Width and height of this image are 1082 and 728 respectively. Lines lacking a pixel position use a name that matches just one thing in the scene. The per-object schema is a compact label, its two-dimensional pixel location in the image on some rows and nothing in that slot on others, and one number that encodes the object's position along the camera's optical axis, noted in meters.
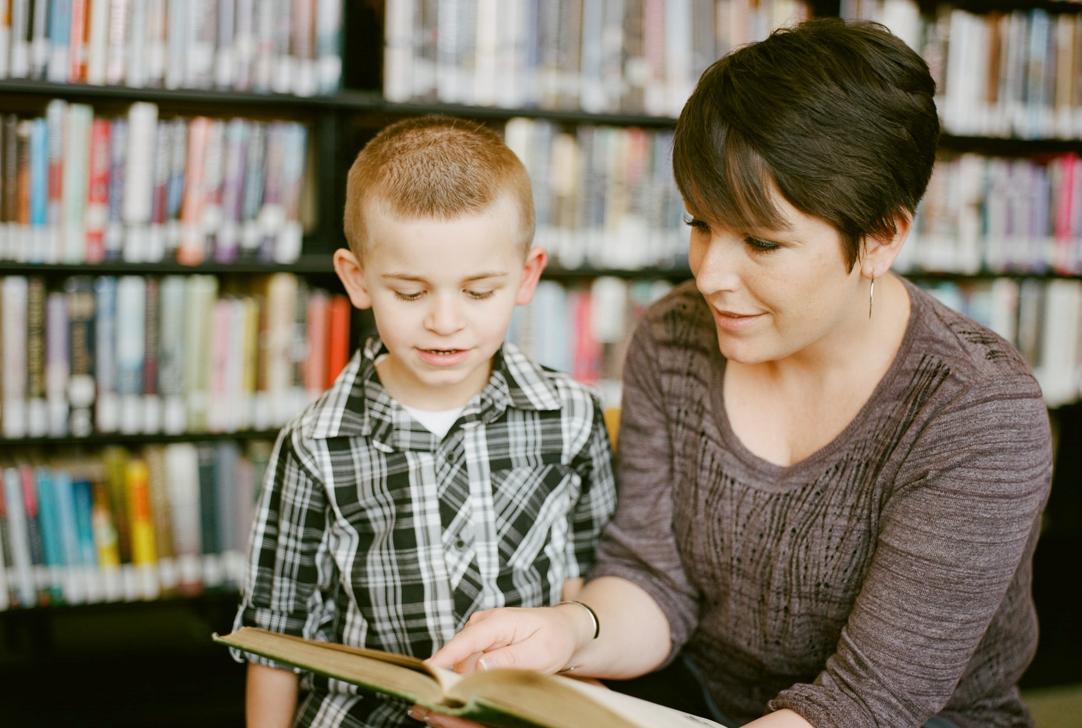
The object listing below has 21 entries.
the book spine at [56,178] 1.67
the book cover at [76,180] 1.69
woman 0.86
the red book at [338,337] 1.91
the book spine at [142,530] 1.84
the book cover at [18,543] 1.76
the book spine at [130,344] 1.77
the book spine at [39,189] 1.67
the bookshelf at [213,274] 1.81
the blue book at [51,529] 1.79
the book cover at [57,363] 1.74
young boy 0.94
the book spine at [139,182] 1.72
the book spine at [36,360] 1.73
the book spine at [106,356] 1.75
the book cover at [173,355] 1.80
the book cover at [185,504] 1.87
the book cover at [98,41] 1.68
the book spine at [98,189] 1.71
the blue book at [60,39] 1.66
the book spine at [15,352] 1.70
